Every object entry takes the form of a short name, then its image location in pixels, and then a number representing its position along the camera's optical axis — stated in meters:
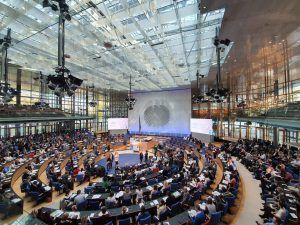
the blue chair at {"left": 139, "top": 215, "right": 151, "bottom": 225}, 5.93
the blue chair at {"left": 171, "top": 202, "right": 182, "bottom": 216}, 6.86
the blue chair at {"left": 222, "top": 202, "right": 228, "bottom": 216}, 6.86
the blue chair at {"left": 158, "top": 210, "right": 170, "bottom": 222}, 6.48
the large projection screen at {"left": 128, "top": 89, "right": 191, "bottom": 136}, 29.92
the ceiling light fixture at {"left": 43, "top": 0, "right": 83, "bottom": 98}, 4.78
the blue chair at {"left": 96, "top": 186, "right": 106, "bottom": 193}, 9.12
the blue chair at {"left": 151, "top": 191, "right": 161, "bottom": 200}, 8.16
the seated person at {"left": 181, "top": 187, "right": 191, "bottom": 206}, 7.41
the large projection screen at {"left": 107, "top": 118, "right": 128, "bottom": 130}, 29.52
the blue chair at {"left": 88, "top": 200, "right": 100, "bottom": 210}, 7.53
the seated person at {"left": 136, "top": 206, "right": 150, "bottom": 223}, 6.18
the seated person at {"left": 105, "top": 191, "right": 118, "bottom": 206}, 7.24
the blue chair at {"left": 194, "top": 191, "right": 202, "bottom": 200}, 8.18
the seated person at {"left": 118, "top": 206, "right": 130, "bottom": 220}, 6.46
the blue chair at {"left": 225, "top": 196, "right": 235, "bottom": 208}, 7.44
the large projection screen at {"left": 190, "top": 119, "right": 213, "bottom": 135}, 22.58
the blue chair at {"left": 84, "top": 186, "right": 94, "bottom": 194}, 9.01
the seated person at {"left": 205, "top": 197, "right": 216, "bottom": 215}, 6.50
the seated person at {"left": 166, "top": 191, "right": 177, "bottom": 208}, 7.39
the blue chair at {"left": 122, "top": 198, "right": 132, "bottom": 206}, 7.73
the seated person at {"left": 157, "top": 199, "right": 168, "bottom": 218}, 6.56
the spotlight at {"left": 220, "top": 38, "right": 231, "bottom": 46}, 7.48
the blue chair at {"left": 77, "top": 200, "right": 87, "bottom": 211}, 7.36
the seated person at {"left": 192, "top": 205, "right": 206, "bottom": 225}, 5.93
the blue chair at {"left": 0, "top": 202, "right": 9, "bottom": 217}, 6.35
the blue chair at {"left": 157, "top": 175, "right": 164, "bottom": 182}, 10.63
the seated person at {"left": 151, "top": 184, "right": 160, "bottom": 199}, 8.16
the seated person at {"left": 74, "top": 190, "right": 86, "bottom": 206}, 7.40
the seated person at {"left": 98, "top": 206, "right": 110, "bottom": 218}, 6.18
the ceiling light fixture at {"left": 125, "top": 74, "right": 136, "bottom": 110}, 19.23
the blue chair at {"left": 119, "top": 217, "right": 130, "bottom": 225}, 5.74
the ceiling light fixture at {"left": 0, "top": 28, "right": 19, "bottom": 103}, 8.44
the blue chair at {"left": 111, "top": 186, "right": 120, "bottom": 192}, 9.08
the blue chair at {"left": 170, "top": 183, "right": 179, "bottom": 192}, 9.17
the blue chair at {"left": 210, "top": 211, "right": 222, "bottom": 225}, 5.98
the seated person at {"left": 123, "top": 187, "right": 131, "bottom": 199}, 7.79
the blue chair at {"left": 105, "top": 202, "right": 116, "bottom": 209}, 7.22
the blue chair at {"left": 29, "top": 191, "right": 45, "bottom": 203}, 9.05
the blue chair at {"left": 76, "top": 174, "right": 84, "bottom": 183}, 12.09
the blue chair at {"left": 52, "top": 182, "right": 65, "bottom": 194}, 10.31
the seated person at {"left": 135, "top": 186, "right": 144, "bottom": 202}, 8.04
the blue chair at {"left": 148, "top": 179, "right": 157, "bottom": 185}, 10.01
